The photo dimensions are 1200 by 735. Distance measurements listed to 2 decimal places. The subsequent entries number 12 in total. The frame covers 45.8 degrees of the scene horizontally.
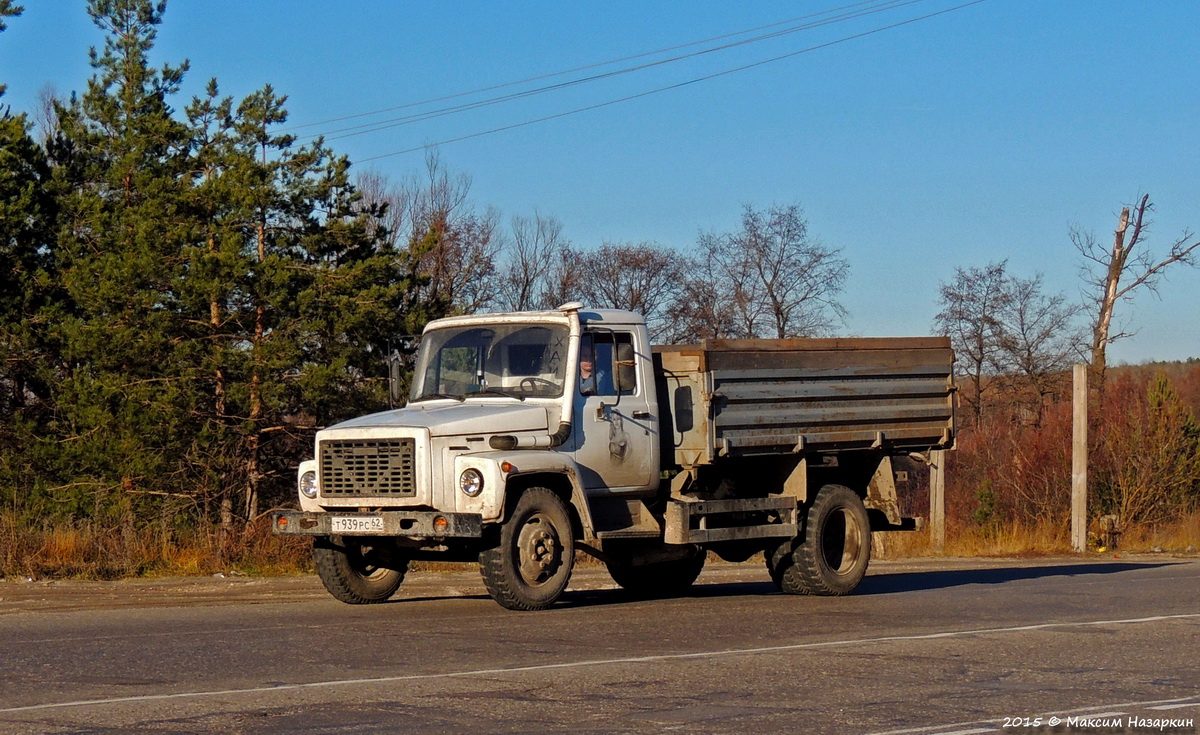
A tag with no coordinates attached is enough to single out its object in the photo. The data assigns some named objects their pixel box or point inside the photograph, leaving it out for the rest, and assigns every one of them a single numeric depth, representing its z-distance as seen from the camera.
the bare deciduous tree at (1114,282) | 40.72
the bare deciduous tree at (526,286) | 55.31
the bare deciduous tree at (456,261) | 45.06
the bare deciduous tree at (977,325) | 53.31
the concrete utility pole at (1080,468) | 27.73
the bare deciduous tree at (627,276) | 58.22
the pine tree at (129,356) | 25.02
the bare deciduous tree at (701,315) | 53.41
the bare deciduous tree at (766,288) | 51.94
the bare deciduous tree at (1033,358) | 52.34
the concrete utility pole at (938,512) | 27.61
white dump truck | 11.62
